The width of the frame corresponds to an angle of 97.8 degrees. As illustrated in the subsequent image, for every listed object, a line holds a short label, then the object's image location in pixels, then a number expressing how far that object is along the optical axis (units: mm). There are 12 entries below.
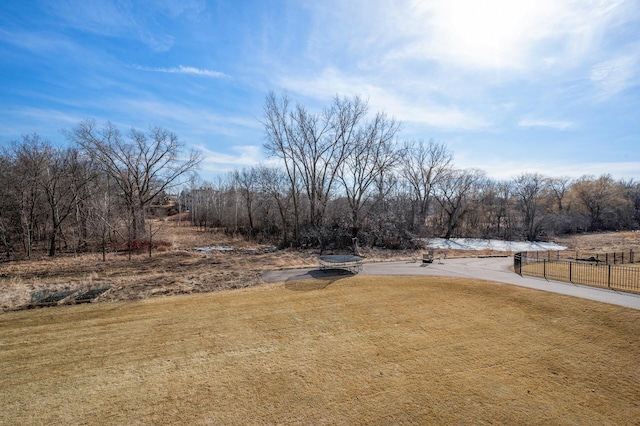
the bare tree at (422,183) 40312
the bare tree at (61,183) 21375
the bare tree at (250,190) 39388
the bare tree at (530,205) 42562
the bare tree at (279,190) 29363
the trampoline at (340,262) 15781
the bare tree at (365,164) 29156
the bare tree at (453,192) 39844
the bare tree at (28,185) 20312
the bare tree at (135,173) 25016
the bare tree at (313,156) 28891
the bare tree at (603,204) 52188
